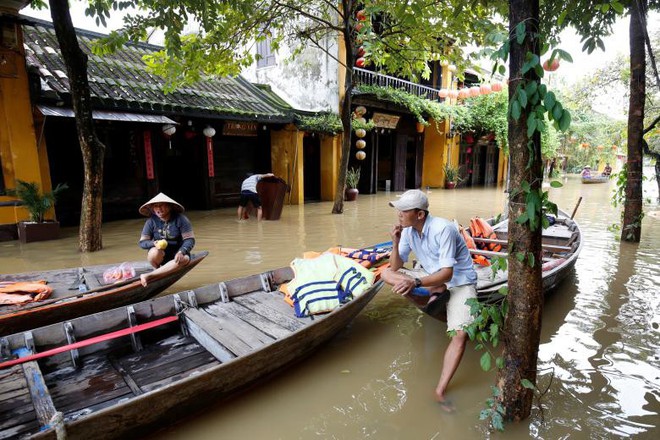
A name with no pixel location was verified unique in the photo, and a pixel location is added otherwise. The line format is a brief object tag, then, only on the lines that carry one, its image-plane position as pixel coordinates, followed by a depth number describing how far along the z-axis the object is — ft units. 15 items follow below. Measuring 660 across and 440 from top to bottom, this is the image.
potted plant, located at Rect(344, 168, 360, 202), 45.39
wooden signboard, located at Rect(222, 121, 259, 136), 36.88
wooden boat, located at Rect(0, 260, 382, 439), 7.77
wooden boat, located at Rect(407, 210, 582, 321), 11.14
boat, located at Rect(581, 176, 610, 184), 75.56
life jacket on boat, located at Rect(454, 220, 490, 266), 17.43
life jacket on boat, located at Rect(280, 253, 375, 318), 12.29
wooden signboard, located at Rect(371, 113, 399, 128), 49.75
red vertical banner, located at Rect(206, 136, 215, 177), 36.09
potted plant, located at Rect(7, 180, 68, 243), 23.29
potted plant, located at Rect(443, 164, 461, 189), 61.82
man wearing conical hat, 14.66
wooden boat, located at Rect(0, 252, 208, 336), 11.30
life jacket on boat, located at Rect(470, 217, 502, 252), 19.84
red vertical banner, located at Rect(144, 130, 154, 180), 31.83
